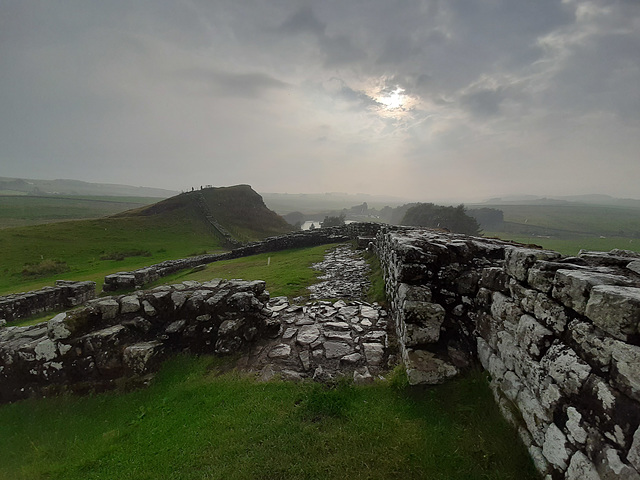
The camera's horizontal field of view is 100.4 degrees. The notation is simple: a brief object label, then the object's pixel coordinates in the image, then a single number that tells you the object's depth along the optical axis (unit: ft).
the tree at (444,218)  195.31
